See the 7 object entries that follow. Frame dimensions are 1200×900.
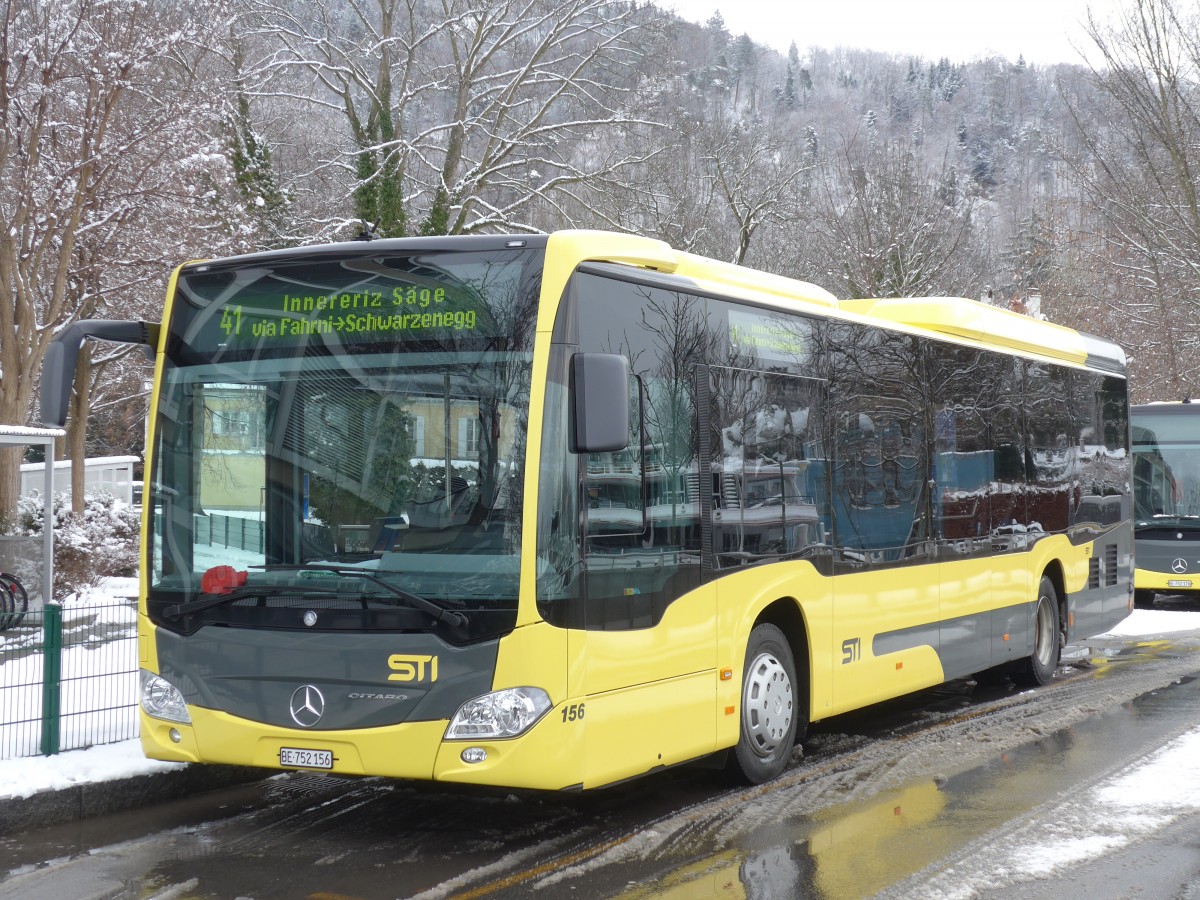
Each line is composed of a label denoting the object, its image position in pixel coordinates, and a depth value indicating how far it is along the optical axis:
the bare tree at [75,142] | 18.05
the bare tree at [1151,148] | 25.30
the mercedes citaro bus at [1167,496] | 20.64
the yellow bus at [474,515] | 6.25
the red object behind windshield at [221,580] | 6.70
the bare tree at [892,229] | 31.05
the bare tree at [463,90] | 26.25
